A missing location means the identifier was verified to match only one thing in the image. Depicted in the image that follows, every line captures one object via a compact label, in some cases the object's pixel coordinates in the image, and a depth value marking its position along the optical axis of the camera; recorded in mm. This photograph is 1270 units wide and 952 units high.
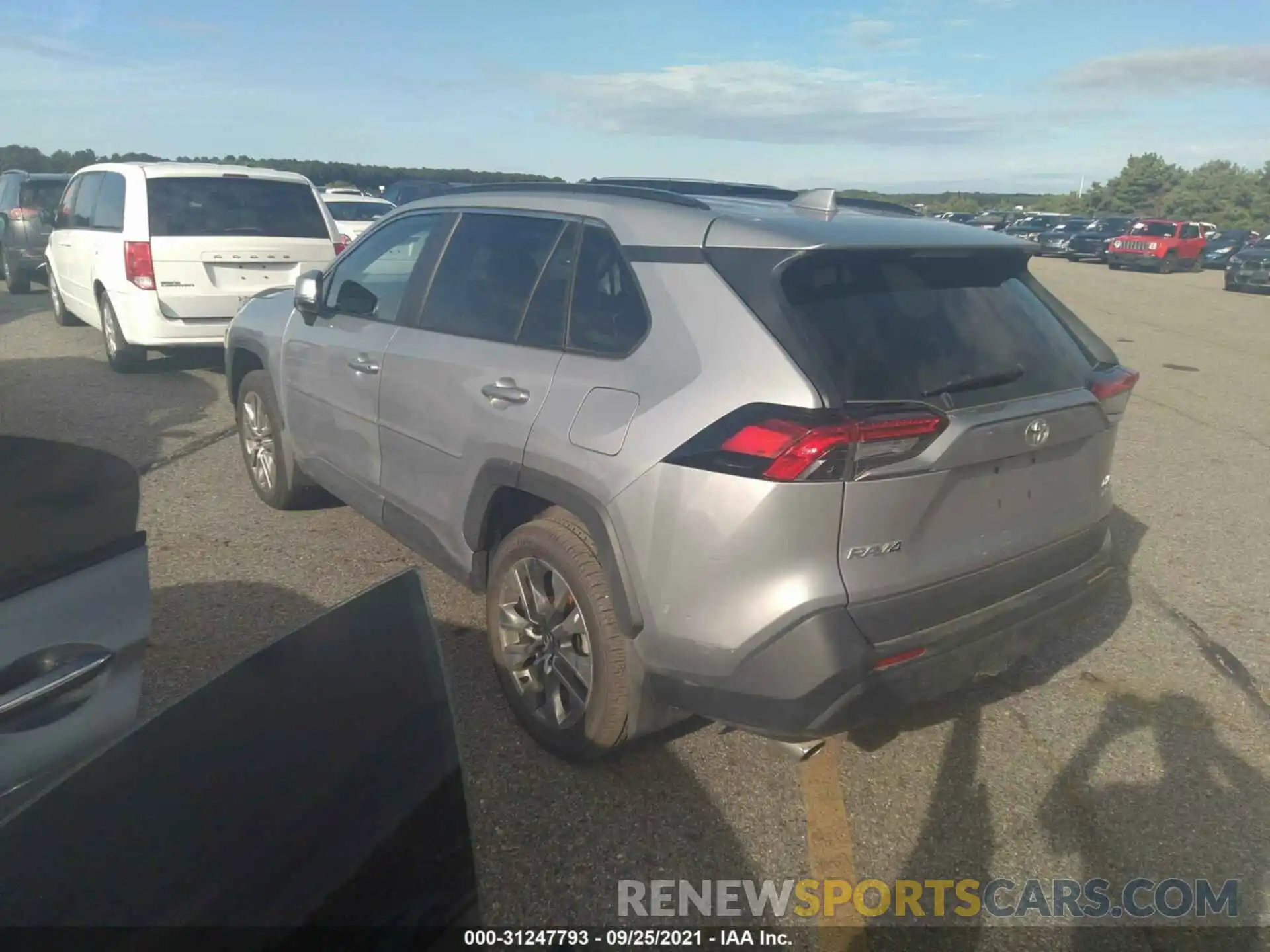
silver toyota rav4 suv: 2508
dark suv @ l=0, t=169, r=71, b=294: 14500
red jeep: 30109
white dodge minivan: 8328
